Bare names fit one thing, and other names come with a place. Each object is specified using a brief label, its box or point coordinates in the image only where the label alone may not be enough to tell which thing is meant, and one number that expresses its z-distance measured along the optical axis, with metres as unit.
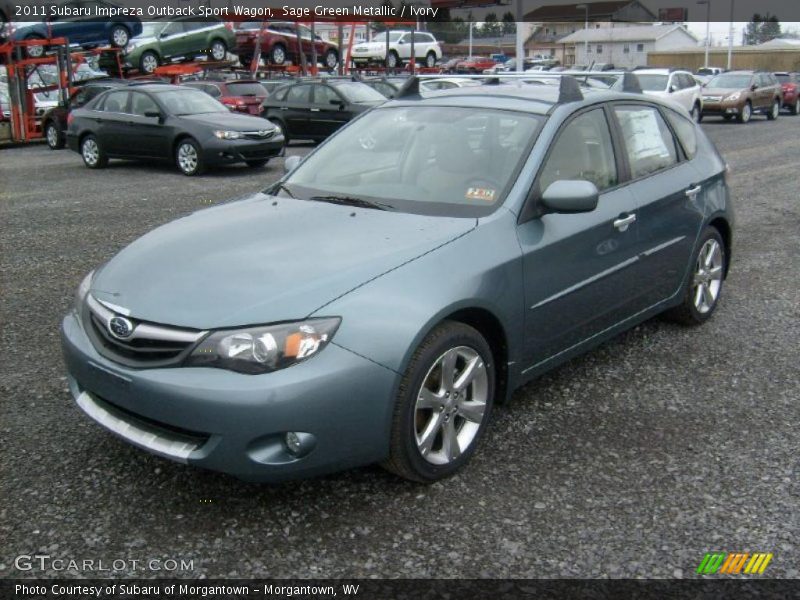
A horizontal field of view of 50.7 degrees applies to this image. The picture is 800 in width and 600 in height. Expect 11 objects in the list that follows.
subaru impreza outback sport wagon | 3.09
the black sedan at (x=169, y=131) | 14.38
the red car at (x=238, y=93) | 21.95
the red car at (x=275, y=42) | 32.12
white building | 95.31
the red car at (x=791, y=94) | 32.62
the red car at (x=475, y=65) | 49.51
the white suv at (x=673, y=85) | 23.84
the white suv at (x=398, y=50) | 39.34
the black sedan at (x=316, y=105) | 18.55
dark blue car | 23.98
